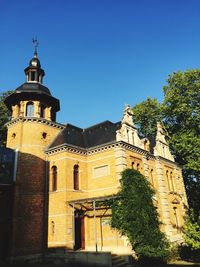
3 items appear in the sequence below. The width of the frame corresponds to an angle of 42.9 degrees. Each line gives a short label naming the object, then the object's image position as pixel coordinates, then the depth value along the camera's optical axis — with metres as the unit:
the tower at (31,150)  20.84
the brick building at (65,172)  20.84
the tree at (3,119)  33.16
